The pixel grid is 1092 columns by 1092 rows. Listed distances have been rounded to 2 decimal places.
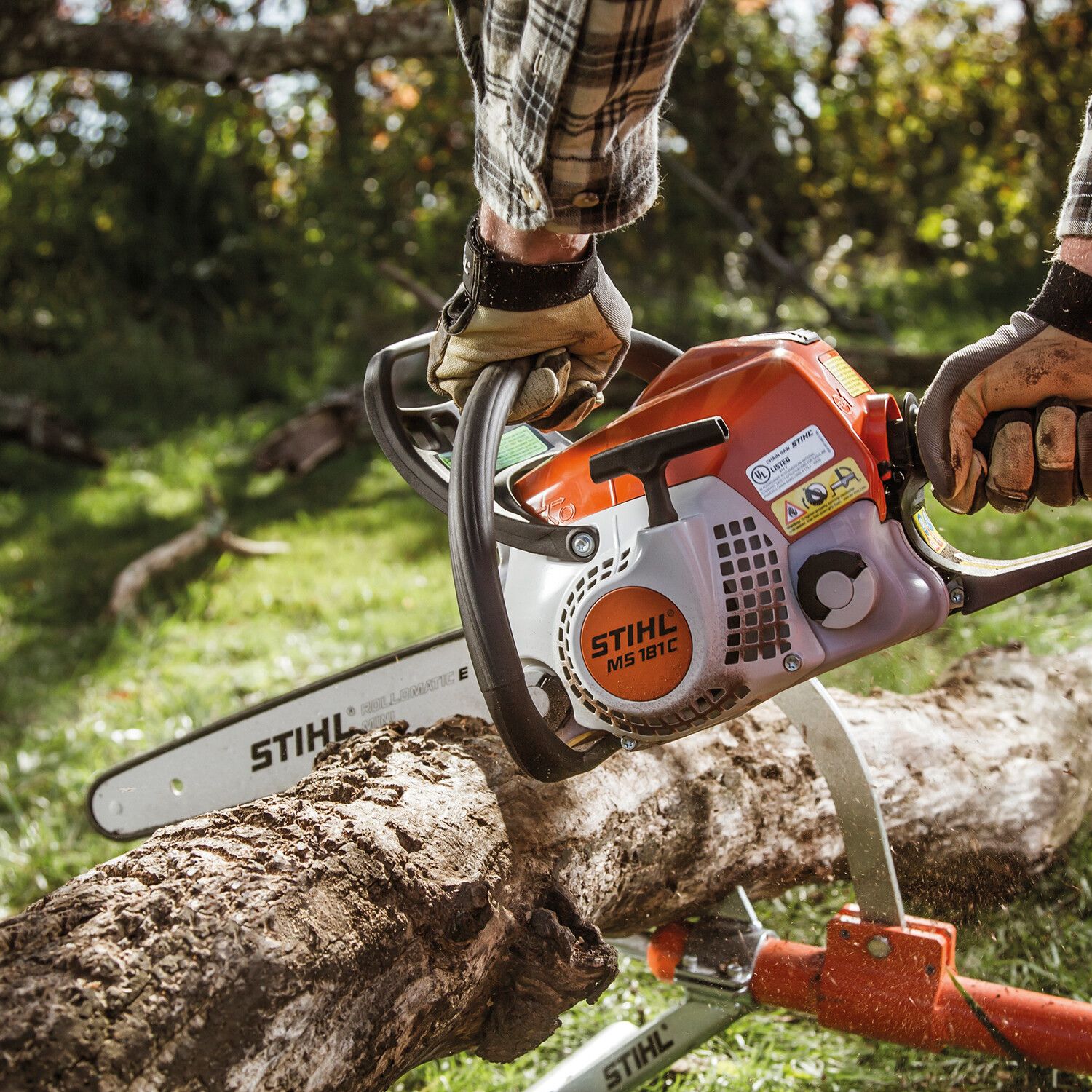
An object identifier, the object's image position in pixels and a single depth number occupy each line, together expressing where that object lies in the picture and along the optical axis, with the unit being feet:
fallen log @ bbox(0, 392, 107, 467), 20.31
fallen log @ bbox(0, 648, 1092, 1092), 3.40
